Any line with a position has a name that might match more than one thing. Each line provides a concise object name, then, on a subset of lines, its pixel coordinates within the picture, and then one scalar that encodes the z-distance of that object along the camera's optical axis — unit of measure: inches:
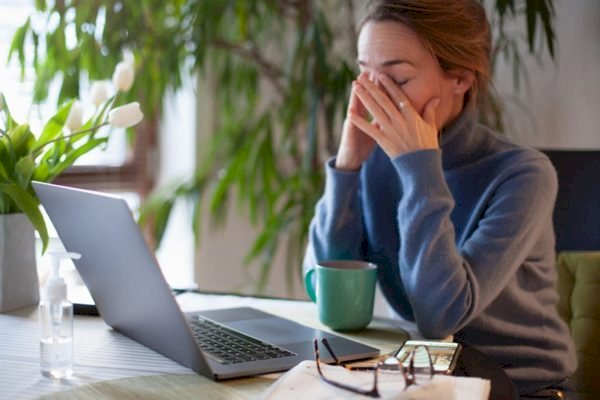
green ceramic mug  80.0
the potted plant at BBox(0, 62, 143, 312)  81.8
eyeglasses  65.9
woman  82.3
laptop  69.8
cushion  92.9
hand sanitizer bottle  70.5
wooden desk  68.4
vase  82.9
